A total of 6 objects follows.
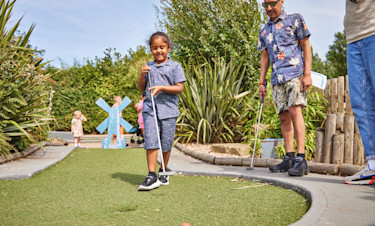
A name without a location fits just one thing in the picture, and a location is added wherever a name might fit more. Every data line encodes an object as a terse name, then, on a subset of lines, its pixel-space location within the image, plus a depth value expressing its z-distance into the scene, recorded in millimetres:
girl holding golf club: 3156
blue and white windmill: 8305
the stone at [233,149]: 5508
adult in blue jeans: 2475
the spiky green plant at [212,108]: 6469
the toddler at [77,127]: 8935
